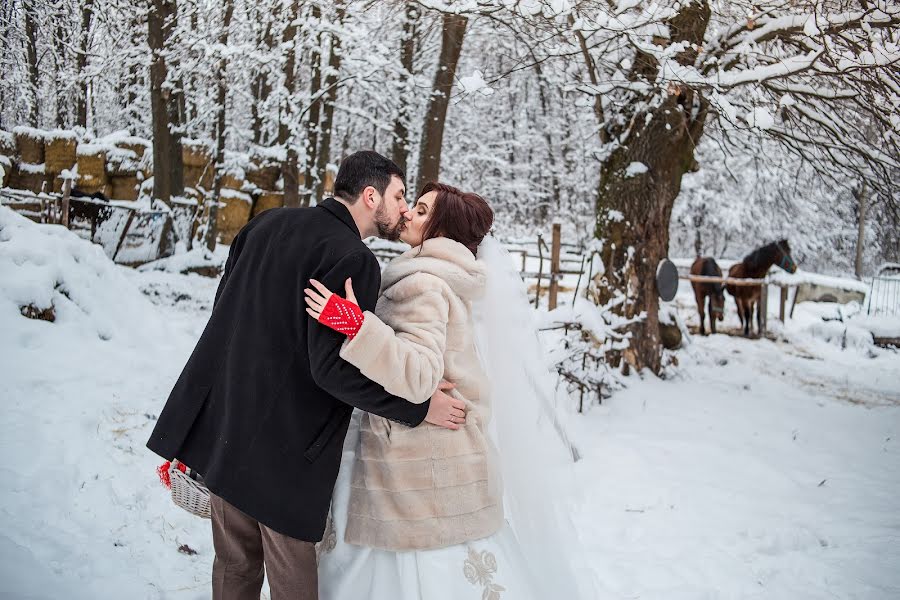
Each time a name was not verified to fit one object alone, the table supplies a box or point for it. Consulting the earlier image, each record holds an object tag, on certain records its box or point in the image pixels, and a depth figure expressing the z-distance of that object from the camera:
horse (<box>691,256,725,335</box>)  12.50
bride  1.85
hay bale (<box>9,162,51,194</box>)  14.55
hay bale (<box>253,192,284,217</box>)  16.69
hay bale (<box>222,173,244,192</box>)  15.98
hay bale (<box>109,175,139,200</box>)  15.77
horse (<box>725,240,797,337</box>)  12.44
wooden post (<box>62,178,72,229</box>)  10.64
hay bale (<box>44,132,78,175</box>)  14.95
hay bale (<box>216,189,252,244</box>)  16.22
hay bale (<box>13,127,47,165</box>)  14.81
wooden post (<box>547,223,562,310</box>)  8.88
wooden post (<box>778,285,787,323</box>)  13.41
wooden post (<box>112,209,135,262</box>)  11.28
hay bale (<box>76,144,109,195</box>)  15.14
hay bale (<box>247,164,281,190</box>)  16.28
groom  1.89
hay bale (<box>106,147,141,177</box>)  15.51
